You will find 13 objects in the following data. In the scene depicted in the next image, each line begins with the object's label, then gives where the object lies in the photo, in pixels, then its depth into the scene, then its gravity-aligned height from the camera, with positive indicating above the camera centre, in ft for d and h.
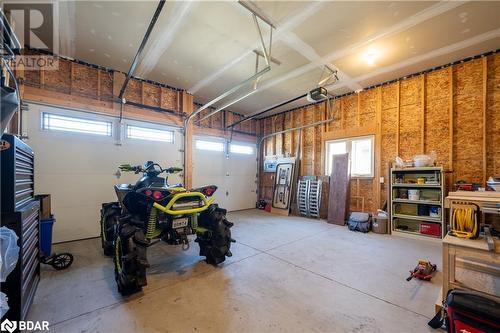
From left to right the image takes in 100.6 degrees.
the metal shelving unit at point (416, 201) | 13.10 -2.26
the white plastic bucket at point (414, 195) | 14.06 -1.90
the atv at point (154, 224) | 6.72 -2.36
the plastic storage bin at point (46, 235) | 8.80 -3.07
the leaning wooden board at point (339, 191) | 17.31 -2.11
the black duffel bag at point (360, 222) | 14.99 -4.09
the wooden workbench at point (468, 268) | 5.53 -2.85
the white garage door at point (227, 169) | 19.99 -0.38
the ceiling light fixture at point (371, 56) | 12.15 +6.76
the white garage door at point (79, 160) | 12.03 +0.26
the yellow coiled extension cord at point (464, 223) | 6.07 -1.69
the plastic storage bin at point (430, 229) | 13.00 -3.92
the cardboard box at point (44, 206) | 9.44 -1.96
